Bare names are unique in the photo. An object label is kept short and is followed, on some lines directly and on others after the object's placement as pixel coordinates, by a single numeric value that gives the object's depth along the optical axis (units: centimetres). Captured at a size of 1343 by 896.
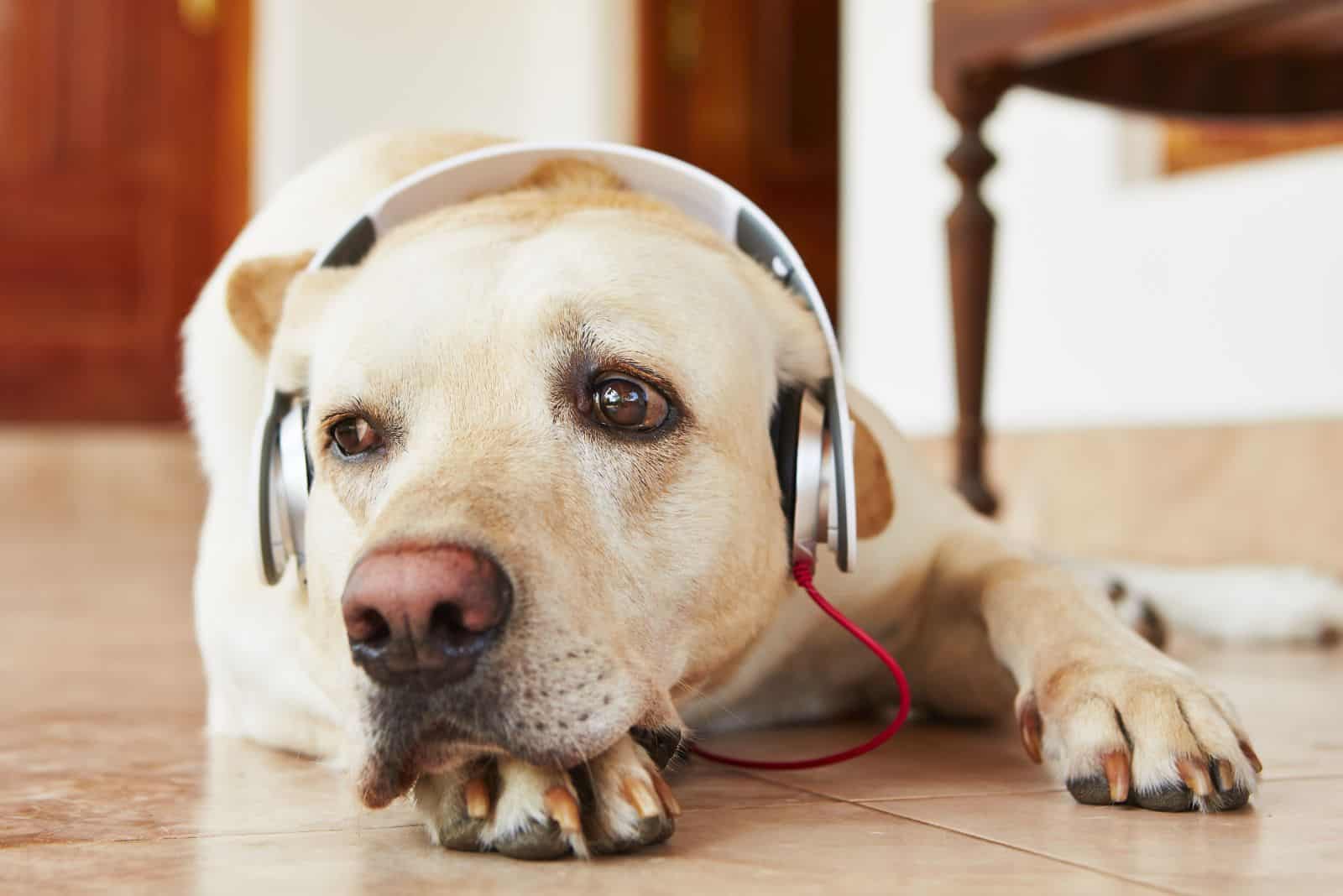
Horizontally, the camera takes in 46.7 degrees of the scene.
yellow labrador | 110
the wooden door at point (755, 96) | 730
